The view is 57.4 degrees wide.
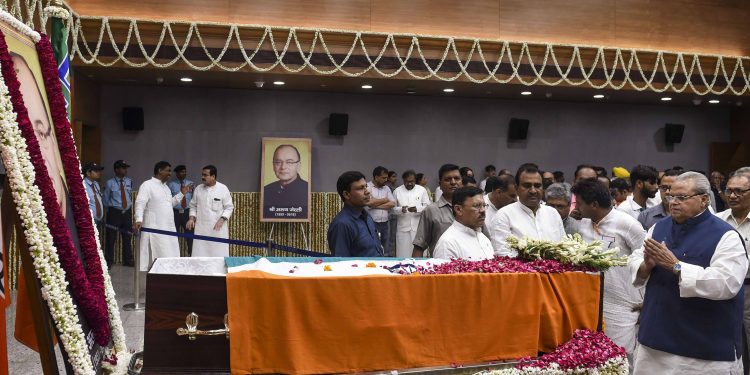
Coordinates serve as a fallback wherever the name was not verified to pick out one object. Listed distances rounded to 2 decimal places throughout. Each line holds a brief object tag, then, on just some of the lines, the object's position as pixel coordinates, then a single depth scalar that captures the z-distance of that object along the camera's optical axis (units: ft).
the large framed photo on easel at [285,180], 37.63
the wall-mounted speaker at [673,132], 44.91
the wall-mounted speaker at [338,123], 39.70
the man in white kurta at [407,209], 34.91
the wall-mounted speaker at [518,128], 42.32
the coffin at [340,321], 9.96
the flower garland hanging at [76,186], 10.20
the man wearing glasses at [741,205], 14.69
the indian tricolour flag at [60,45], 14.11
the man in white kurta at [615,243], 15.05
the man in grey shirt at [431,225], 18.29
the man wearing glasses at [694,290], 11.53
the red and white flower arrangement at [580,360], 11.27
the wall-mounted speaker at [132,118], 37.65
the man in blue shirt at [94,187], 30.81
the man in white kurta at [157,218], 29.63
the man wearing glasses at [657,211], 17.72
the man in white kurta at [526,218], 16.70
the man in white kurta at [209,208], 31.12
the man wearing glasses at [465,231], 14.40
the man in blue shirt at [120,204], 35.53
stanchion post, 23.77
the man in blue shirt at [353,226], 14.96
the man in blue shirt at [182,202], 36.29
